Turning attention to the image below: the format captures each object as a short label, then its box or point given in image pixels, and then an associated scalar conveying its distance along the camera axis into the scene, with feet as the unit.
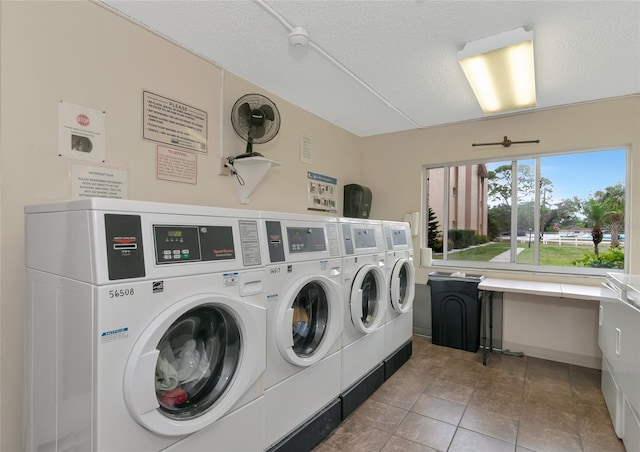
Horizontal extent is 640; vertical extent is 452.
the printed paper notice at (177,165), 7.29
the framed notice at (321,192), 11.82
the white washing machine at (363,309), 7.79
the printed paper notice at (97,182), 5.91
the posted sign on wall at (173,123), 7.04
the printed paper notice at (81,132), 5.76
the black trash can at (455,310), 11.50
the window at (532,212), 10.61
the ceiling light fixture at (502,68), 6.74
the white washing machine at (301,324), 5.70
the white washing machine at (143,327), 3.58
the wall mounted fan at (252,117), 8.34
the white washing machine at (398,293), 9.85
